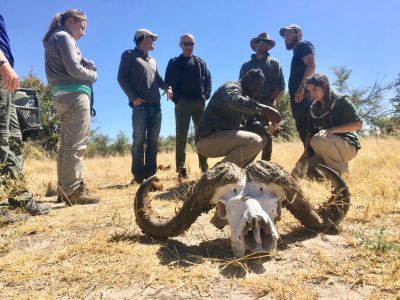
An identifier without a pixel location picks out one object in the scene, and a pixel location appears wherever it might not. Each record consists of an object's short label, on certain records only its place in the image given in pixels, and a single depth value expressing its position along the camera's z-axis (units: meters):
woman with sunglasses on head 4.81
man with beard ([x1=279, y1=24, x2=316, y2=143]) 6.51
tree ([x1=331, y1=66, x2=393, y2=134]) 19.28
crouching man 5.04
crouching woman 5.41
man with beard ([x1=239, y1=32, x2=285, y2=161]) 6.64
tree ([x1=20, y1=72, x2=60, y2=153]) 19.78
